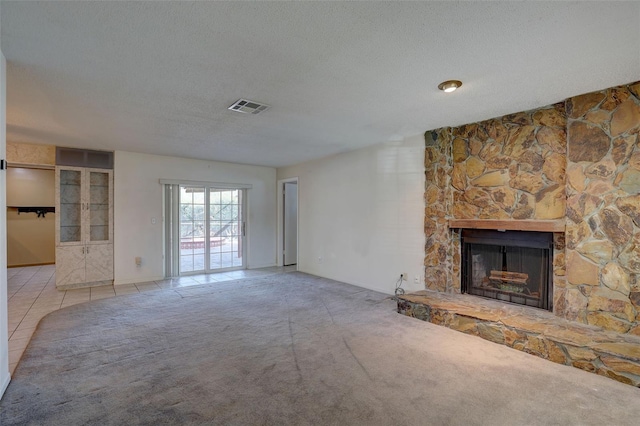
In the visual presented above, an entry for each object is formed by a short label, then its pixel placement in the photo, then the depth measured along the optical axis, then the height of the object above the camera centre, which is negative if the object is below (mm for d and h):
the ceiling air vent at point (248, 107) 3170 +1112
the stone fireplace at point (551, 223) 2760 -130
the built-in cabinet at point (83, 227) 5301 -265
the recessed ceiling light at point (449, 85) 2688 +1110
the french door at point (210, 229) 6367 -372
